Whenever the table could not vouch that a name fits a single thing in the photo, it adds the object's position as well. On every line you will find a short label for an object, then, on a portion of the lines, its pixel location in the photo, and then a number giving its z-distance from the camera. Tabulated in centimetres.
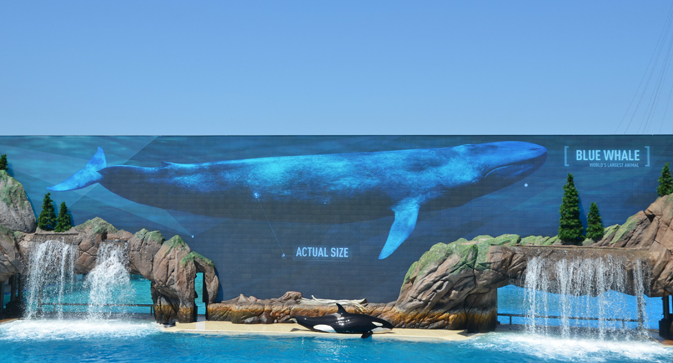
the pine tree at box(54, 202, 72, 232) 2475
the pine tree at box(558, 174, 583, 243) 2239
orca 2166
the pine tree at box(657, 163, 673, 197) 2209
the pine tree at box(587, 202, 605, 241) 2233
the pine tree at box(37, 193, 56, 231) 2483
